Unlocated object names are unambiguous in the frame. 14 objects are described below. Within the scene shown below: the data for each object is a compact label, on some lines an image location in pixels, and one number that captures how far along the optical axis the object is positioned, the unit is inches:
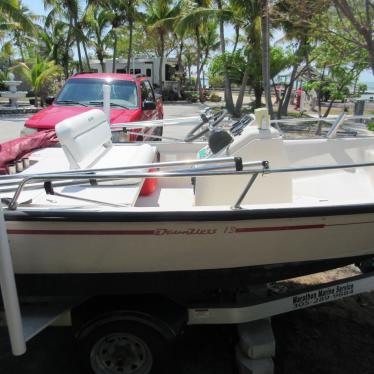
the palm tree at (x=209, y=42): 1235.5
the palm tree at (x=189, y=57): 1678.2
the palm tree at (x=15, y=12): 704.4
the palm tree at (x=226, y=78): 788.0
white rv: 1229.0
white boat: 100.9
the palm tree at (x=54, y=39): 1042.7
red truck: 284.0
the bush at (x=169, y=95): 1204.5
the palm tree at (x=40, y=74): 791.7
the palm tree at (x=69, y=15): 917.9
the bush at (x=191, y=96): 1223.2
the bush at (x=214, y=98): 1241.4
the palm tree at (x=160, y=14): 1057.5
